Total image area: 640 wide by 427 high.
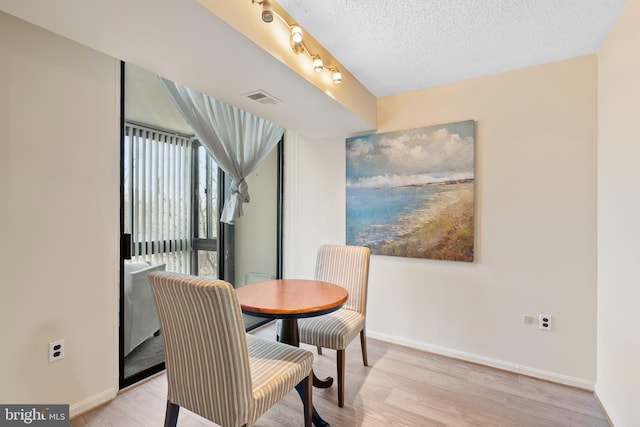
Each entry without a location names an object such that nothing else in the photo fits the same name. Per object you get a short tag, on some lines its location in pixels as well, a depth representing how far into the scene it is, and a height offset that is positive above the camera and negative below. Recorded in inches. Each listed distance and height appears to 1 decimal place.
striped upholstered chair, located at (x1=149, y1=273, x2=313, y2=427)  44.7 -24.4
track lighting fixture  57.7 +39.9
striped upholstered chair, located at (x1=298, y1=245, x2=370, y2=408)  75.5 -29.8
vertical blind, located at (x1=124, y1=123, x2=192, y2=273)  83.2 +5.5
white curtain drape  95.2 +29.9
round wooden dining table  58.9 -20.0
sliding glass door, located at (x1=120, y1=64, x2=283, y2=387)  82.3 -0.4
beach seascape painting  98.0 +8.2
